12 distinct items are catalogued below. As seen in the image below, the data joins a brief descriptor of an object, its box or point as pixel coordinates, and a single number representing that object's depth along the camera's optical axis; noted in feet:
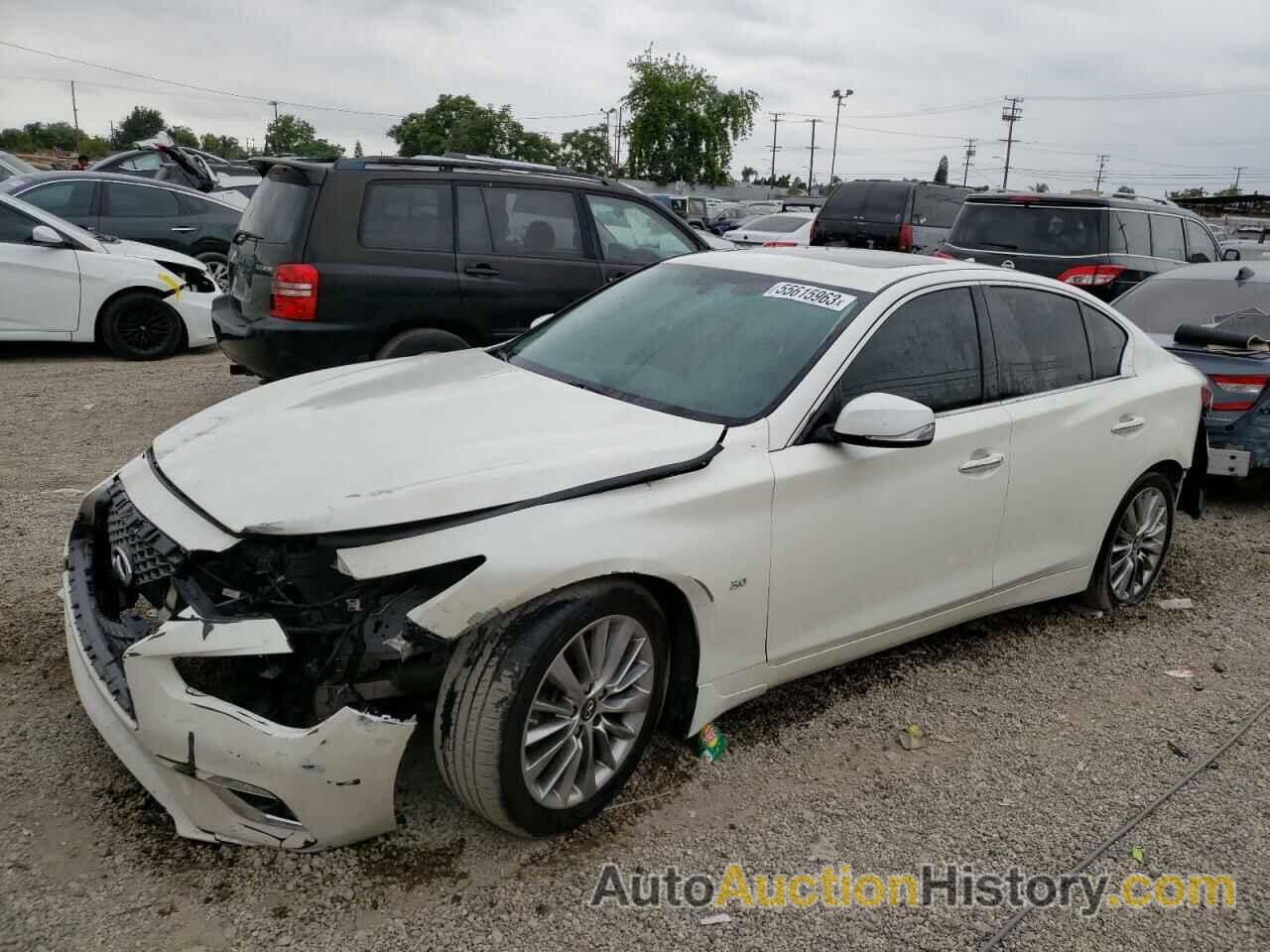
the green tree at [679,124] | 222.69
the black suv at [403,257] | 21.07
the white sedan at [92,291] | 29.78
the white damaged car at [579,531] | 8.55
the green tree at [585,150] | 256.32
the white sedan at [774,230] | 61.62
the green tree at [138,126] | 327.67
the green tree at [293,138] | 302.60
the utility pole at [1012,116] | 269.23
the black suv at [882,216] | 51.42
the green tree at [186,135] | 276.60
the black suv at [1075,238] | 31.68
